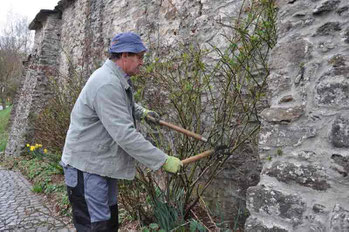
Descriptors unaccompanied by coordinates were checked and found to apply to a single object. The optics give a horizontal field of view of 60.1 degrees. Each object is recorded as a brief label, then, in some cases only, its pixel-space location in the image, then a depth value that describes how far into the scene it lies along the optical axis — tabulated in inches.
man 81.0
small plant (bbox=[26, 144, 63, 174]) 219.7
